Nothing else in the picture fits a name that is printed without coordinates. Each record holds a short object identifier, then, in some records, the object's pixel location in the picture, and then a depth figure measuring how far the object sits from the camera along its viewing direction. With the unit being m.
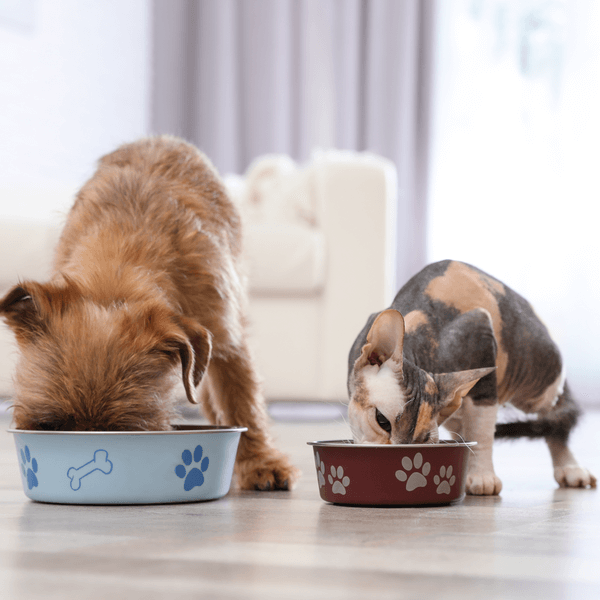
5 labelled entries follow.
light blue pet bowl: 1.77
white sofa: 3.16
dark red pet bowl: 1.77
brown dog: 1.77
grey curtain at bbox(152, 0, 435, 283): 5.95
